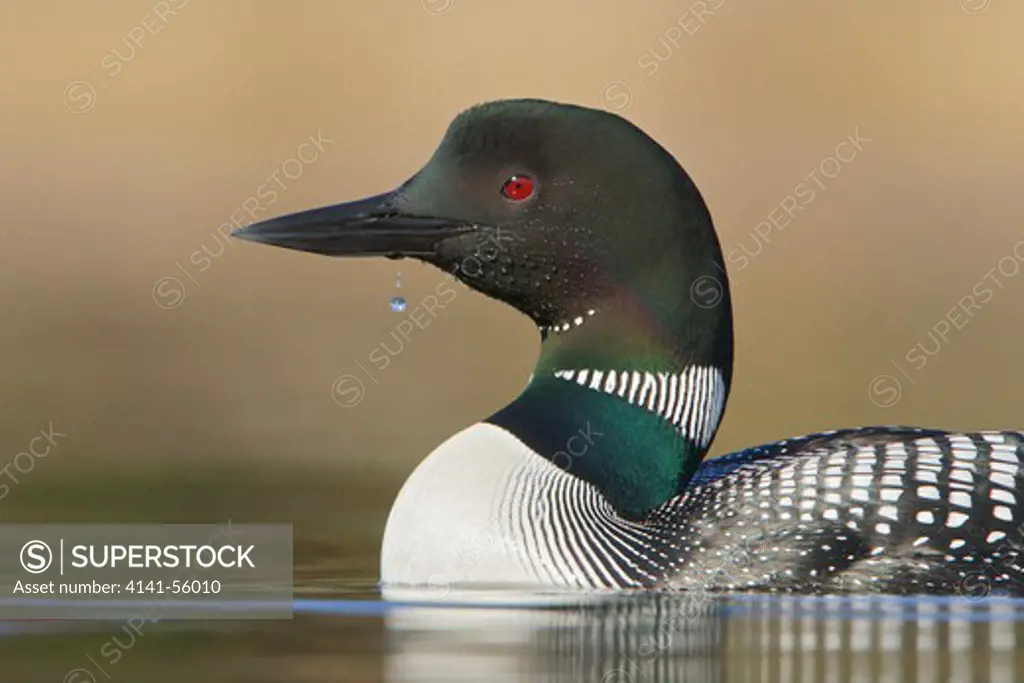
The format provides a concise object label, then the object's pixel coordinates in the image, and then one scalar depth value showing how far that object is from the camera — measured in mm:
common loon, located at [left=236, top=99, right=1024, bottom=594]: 11812
